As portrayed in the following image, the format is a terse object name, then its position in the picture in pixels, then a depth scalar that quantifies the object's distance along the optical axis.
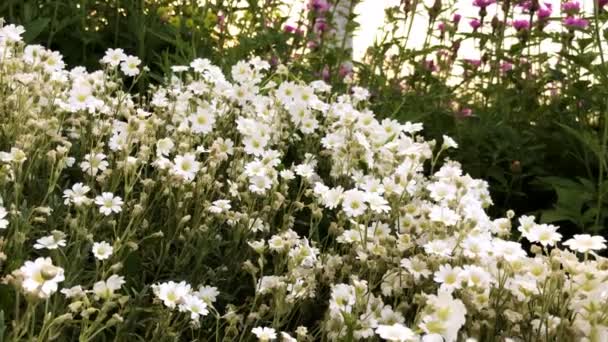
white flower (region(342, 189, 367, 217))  0.88
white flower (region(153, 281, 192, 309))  0.78
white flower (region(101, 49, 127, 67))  1.08
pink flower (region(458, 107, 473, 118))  1.40
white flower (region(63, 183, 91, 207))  0.86
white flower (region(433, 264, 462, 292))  0.79
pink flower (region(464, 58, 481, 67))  1.56
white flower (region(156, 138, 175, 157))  0.94
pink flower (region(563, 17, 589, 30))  1.32
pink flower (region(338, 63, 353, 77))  1.57
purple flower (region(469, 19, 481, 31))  1.57
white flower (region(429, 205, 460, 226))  0.87
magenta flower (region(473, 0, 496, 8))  1.53
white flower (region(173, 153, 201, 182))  0.91
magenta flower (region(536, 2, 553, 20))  1.47
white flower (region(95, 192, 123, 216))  0.87
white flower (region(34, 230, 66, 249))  0.81
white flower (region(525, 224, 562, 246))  0.85
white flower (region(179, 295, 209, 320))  0.79
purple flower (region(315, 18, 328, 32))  1.49
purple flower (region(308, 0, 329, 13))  1.45
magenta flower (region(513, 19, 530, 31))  1.51
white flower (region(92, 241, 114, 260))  0.81
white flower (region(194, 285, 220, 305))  0.84
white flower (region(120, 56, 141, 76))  1.09
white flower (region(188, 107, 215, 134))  1.01
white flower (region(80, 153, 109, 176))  0.93
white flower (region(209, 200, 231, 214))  0.89
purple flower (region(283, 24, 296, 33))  1.52
